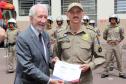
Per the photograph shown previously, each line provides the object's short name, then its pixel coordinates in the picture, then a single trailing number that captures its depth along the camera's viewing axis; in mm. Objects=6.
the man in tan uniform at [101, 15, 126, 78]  4783
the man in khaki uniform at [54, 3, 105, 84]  1933
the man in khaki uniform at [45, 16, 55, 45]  5183
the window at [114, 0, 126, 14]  10950
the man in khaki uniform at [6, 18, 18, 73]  5325
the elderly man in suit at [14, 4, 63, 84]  1744
